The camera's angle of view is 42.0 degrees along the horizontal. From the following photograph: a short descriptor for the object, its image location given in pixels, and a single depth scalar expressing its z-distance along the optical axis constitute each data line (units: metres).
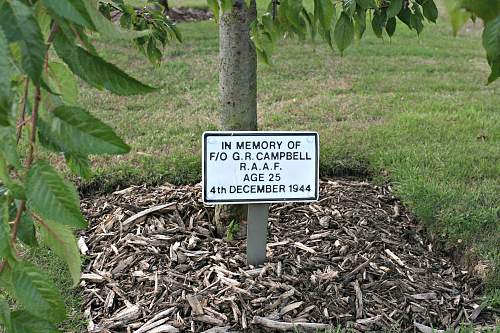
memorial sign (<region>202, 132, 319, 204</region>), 2.85
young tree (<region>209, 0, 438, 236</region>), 2.01
